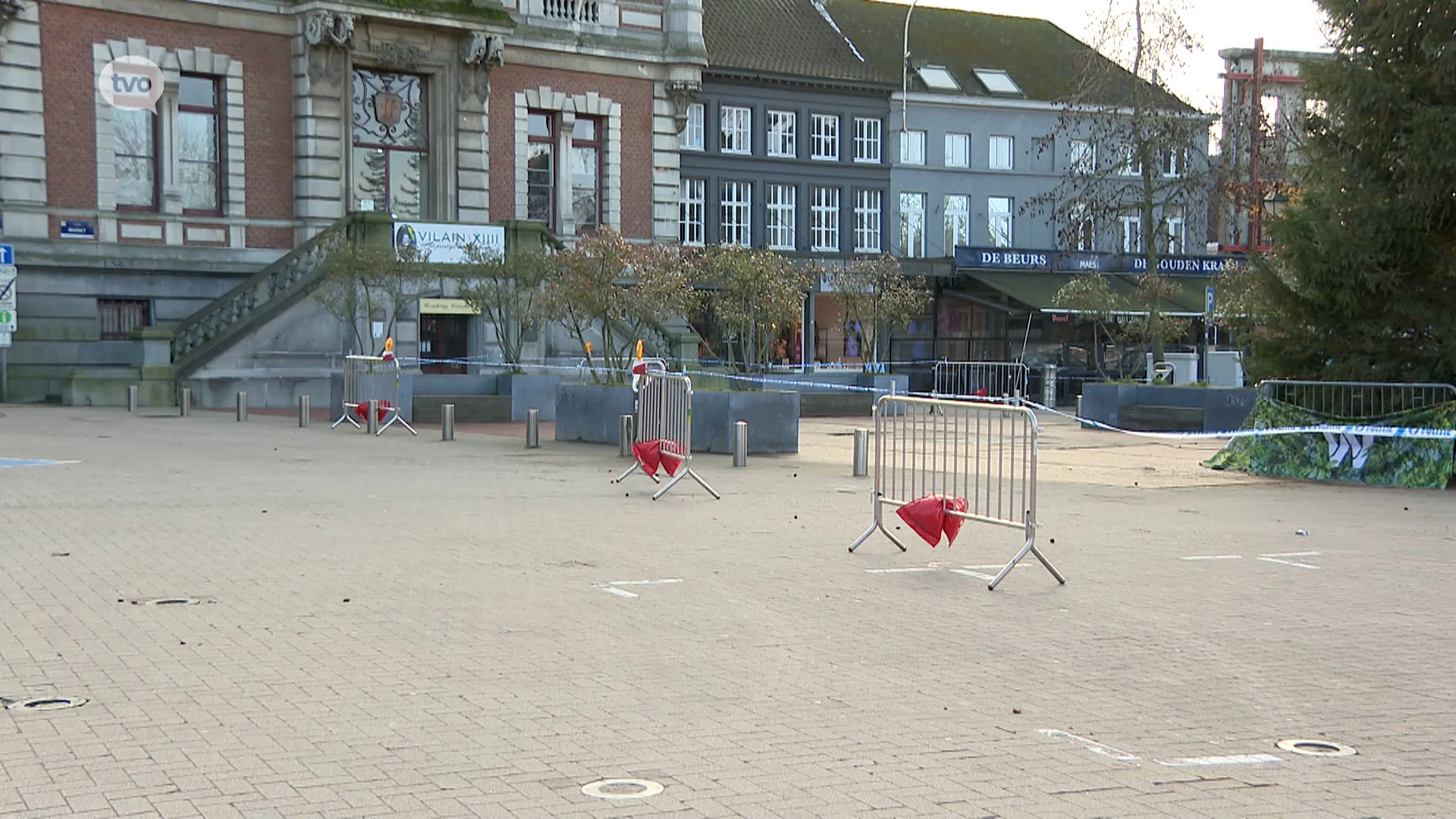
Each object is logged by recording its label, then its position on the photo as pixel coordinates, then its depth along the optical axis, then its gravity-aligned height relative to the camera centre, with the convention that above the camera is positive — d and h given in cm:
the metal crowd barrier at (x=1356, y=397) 1936 -47
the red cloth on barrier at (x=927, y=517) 1177 -116
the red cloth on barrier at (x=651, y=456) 1683 -105
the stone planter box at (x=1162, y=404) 2962 -89
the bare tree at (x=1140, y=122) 3922 +585
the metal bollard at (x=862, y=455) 1964 -120
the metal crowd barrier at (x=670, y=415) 1644 -63
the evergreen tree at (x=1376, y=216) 1934 +171
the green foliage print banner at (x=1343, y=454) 1886 -116
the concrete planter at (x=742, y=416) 2239 -85
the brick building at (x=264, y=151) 3288 +446
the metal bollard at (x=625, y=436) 2141 -108
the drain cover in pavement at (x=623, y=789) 588 -157
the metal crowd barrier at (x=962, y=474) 1124 -91
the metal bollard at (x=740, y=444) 2061 -113
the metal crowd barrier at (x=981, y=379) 4159 -61
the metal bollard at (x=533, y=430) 2316 -109
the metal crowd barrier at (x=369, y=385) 2717 -56
